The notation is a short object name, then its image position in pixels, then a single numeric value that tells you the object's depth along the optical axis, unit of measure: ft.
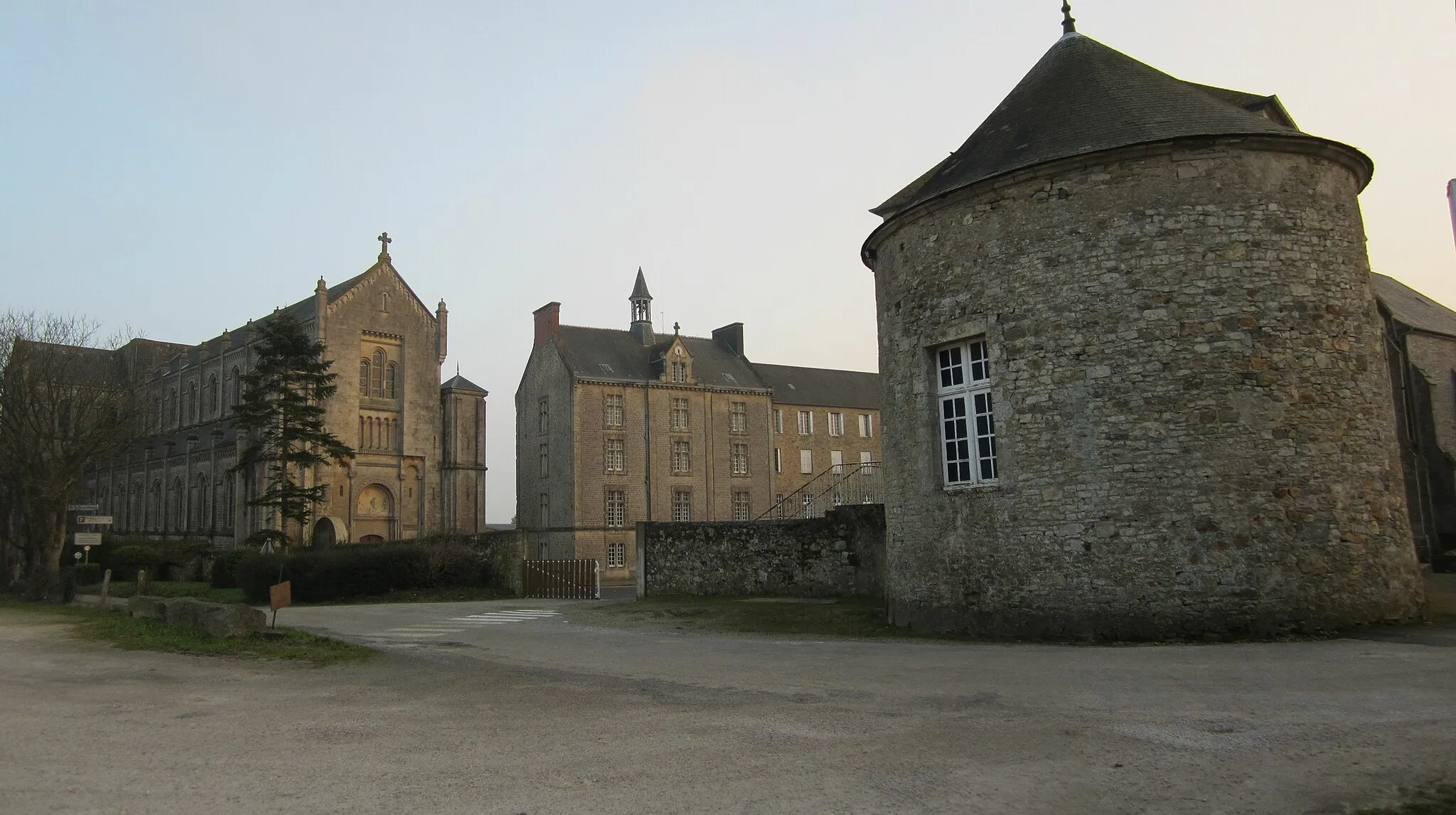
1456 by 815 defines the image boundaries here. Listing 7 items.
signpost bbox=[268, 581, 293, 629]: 41.45
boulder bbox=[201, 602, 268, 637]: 42.57
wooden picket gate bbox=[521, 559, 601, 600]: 84.58
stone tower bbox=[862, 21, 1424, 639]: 36.09
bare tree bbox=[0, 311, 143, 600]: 80.79
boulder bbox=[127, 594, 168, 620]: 51.96
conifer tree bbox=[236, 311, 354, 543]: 111.65
